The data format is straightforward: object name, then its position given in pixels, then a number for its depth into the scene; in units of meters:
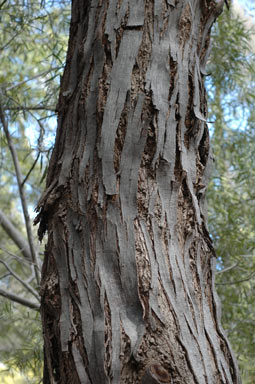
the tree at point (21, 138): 7.13
